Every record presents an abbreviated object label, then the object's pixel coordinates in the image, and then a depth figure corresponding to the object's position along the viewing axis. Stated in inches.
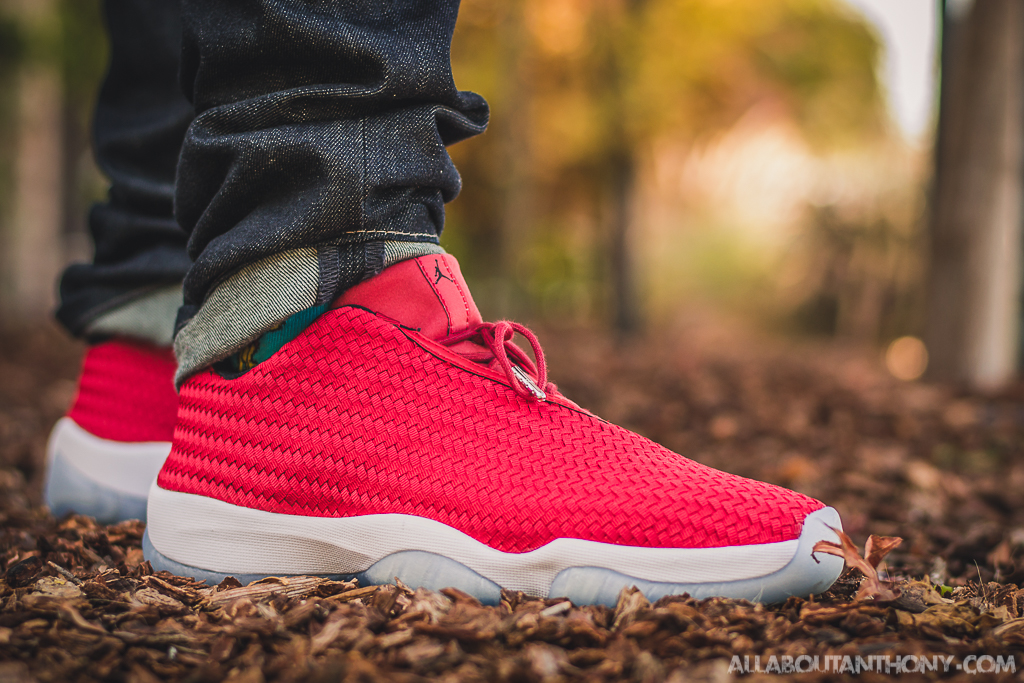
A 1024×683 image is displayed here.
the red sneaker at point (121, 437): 50.0
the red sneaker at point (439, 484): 32.8
